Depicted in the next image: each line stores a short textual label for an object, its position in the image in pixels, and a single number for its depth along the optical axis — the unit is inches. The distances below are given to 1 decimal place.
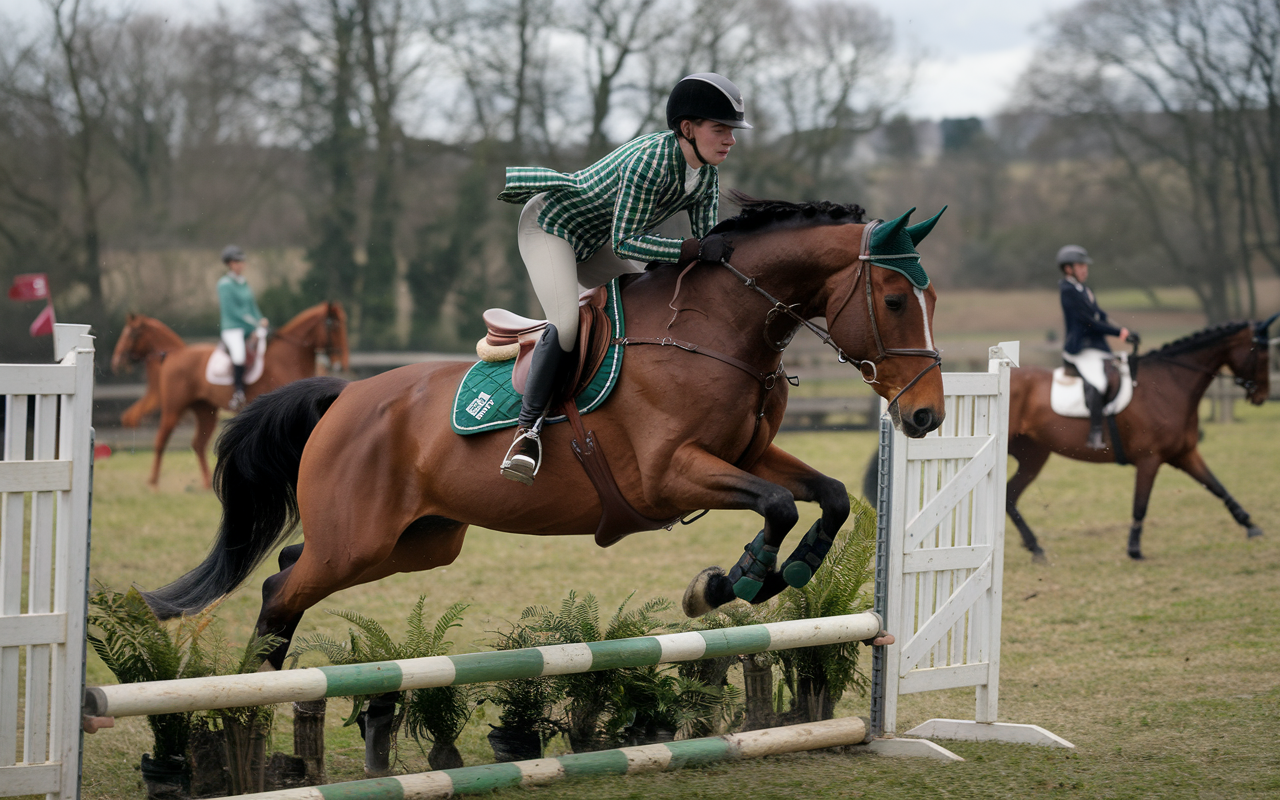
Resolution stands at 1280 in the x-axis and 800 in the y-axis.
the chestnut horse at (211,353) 877.2
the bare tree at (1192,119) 1675.7
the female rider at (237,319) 862.5
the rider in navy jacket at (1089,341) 650.2
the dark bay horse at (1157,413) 653.3
